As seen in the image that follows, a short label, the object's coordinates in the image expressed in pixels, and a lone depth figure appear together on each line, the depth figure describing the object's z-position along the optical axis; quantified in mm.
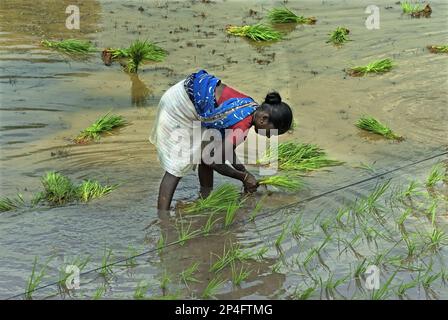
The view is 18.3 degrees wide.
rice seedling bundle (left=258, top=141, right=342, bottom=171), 10038
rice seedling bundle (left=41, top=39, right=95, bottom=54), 13610
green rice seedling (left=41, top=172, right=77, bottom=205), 8907
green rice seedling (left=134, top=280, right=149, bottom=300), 6999
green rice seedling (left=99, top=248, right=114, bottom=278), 7421
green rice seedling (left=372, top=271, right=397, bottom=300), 7153
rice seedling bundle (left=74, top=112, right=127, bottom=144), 10724
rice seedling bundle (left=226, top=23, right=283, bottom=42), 15150
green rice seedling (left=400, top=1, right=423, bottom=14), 17585
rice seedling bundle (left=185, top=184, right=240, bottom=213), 8846
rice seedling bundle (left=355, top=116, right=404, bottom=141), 11196
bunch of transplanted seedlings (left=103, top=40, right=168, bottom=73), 13117
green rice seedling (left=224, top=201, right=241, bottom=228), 8602
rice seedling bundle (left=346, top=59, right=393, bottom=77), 13714
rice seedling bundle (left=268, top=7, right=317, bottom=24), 16399
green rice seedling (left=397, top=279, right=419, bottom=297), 7292
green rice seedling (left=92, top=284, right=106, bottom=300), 6992
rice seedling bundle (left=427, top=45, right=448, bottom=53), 15094
